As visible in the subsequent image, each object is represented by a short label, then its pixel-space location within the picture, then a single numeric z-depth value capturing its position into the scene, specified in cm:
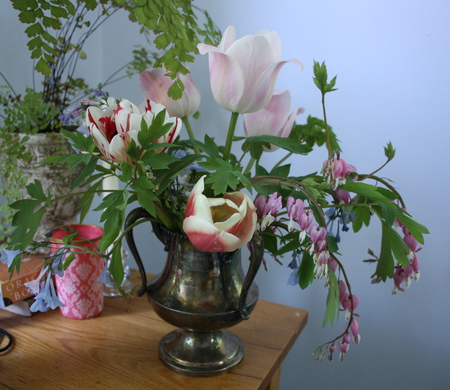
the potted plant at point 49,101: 59
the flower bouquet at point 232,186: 51
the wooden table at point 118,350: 65
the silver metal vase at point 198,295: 62
